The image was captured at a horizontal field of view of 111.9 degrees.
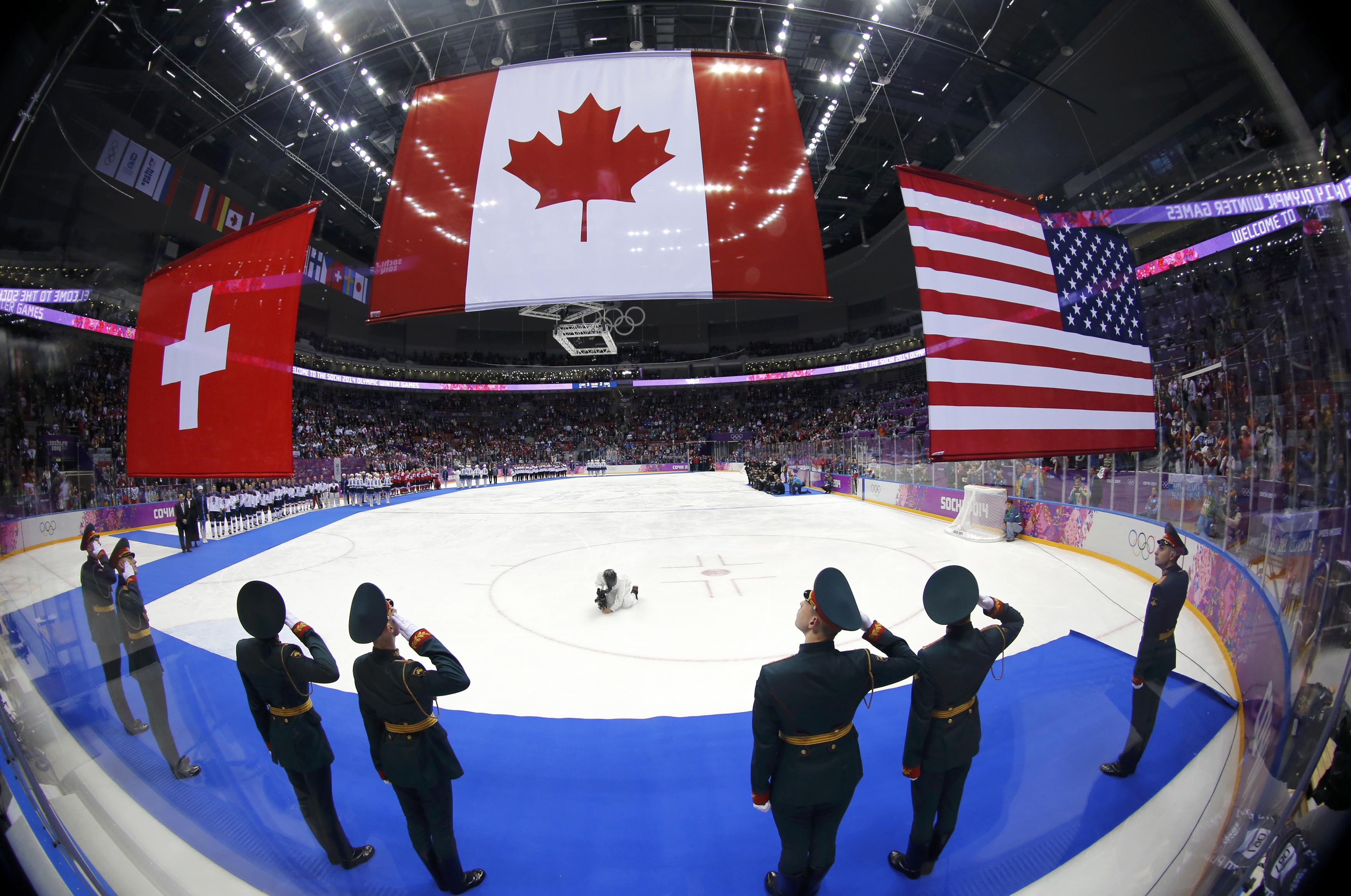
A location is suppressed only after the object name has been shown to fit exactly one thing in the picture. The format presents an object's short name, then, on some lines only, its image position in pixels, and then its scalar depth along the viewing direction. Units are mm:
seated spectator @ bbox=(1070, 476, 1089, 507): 8230
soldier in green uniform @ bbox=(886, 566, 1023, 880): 2117
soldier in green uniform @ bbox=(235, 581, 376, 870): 2189
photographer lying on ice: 5938
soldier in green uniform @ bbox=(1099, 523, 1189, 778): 2785
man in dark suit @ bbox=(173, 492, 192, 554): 9508
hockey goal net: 10414
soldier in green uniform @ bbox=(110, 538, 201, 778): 3121
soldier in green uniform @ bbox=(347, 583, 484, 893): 2014
